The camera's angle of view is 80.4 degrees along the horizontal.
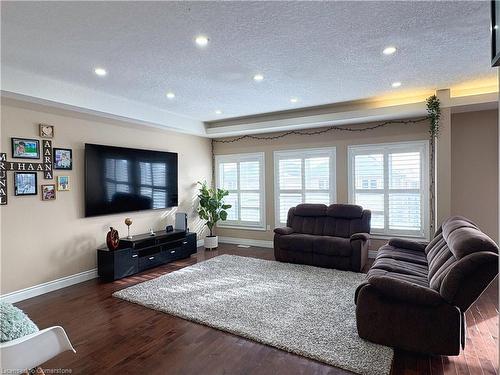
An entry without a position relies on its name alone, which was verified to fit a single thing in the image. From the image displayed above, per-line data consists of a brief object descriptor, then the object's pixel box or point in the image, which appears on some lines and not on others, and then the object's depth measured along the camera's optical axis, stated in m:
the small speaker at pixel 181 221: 5.80
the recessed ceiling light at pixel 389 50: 2.99
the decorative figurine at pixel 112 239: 4.45
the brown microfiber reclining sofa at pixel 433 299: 2.24
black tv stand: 4.41
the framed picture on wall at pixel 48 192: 4.01
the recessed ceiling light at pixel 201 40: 2.68
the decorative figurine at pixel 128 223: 4.91
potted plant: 6.41
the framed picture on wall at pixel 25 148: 3.70
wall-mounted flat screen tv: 4.55
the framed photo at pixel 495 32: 1.34
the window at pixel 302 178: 5.93
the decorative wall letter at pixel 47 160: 4.01
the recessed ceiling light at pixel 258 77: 3.71
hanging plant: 4.50
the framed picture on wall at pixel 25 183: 3.72
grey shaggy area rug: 2.50
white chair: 1.39
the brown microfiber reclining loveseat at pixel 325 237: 4.65
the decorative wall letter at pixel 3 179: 3.57
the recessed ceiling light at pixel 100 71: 3.41
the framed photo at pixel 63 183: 4.19
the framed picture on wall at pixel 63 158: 4.15
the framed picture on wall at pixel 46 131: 3.97
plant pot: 6.38
